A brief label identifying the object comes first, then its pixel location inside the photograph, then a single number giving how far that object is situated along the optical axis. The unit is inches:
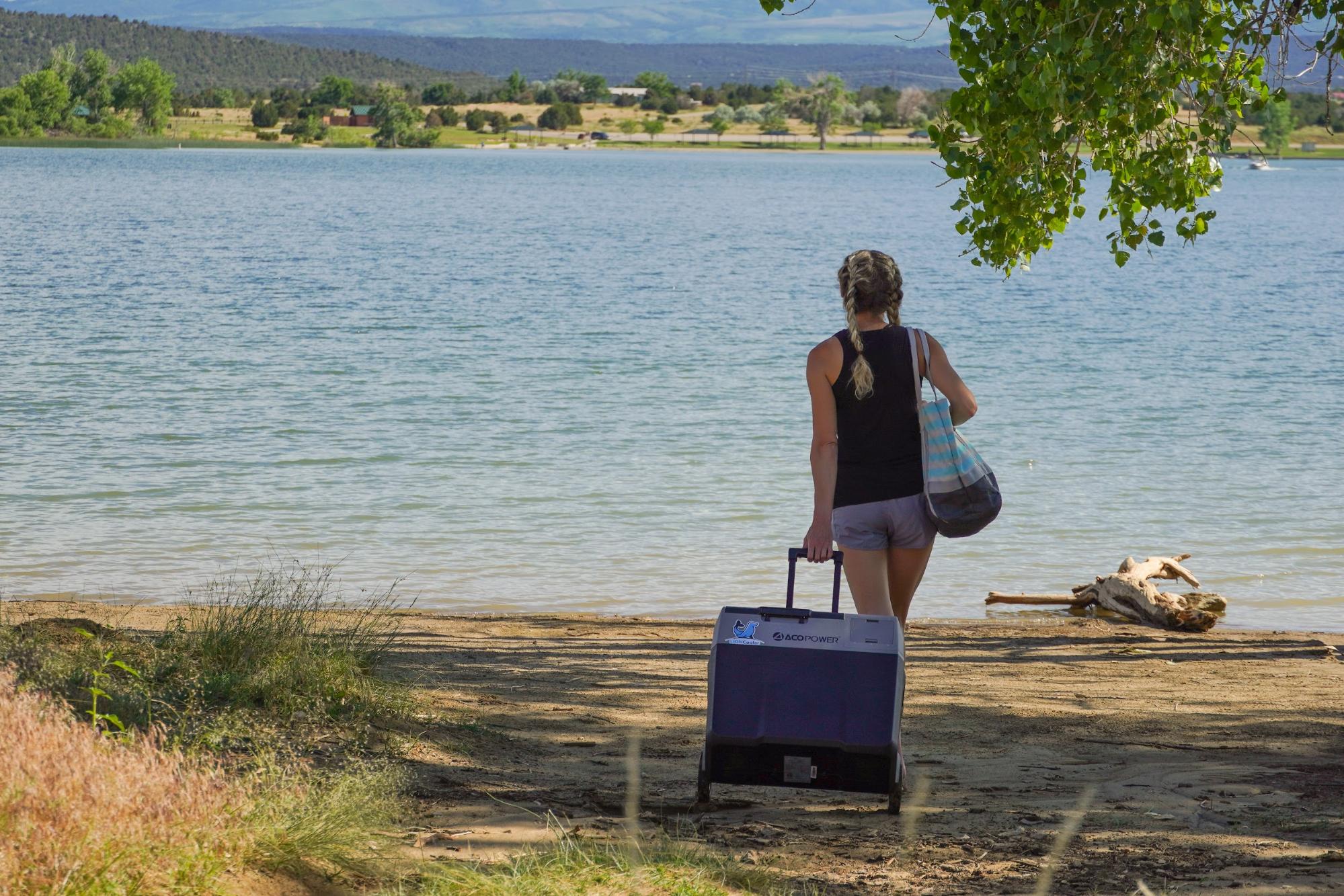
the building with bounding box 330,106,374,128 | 7219.5
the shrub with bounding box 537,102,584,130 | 7534.5
